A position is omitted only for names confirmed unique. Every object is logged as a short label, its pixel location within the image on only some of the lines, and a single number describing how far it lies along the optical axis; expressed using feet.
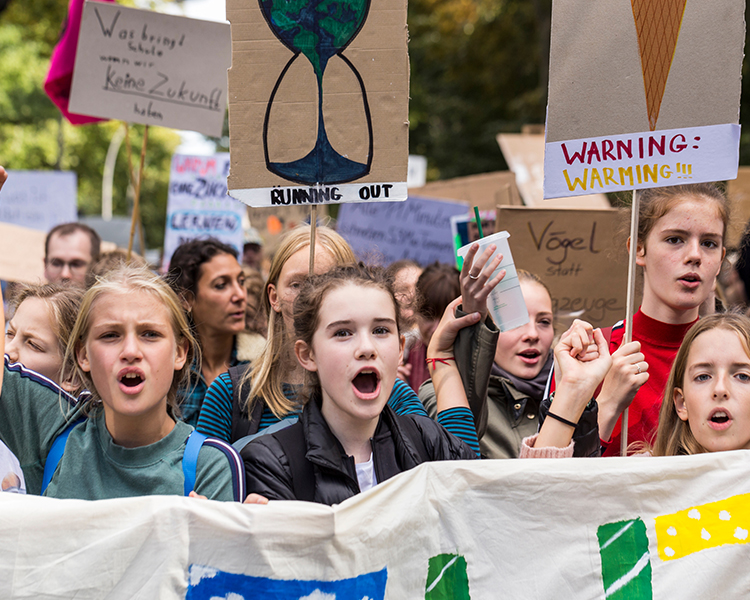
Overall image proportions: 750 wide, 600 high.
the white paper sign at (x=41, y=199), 26.89
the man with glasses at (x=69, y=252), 17.60
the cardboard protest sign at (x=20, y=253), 20.57
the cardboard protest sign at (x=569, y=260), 14.69
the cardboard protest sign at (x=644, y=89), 8.50
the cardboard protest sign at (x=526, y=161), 23.49
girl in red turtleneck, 9.27
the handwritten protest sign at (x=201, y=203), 21.65
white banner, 6.37
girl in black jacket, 7.33
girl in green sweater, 7.50
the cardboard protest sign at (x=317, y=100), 8.92
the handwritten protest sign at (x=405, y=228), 20.72
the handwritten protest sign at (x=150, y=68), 15.90
